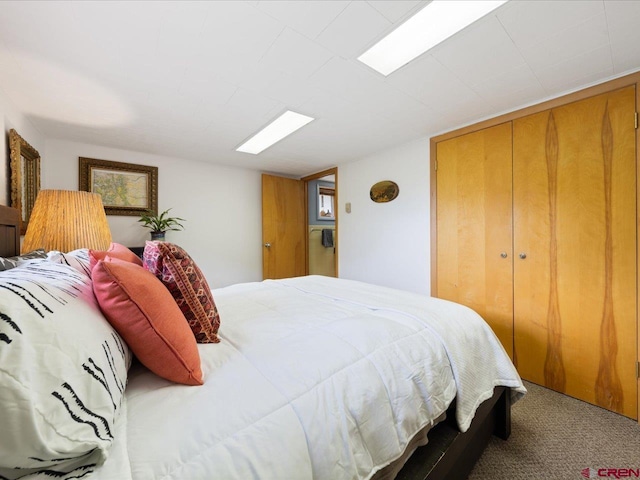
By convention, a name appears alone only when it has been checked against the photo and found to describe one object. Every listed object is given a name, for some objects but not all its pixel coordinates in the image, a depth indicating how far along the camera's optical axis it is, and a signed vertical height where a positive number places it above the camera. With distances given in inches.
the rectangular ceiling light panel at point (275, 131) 94.0 +43.6
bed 17.8 -16.5
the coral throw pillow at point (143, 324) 28.8 -9.3
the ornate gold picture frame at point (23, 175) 74.0 +21.3
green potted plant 122.3 +8.6
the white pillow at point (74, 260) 40.3 -3.1
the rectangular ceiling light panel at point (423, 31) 48.8 +42.9
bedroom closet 68.2 -0.3
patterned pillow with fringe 39.3 -6.9
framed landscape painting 115.0 +26.1
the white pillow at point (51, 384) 15.5 -10.0
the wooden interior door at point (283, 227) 161.2 +7.9
